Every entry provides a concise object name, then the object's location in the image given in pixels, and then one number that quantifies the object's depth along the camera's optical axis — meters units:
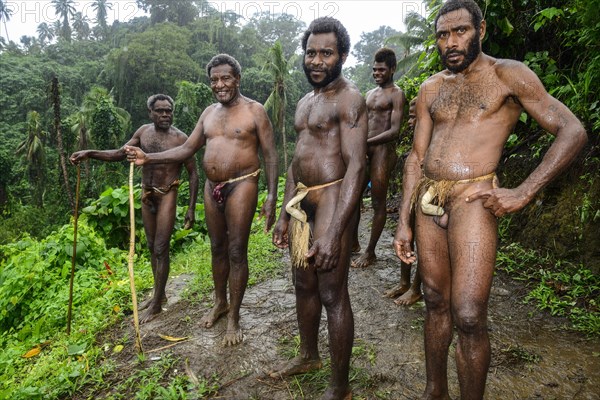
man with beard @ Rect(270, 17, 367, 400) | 2.48
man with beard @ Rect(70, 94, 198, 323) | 4.41
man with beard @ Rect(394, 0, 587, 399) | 2.05
